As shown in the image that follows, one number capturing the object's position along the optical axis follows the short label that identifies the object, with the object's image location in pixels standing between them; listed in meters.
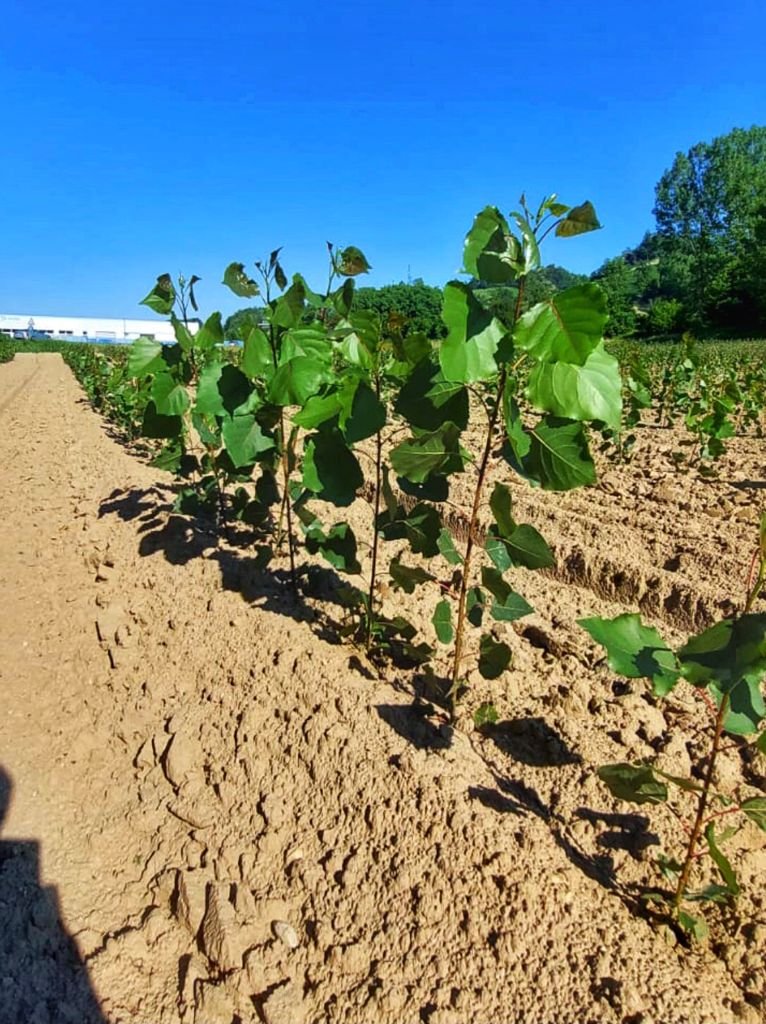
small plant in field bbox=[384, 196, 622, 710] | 1.28
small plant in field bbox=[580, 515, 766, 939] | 1.13
